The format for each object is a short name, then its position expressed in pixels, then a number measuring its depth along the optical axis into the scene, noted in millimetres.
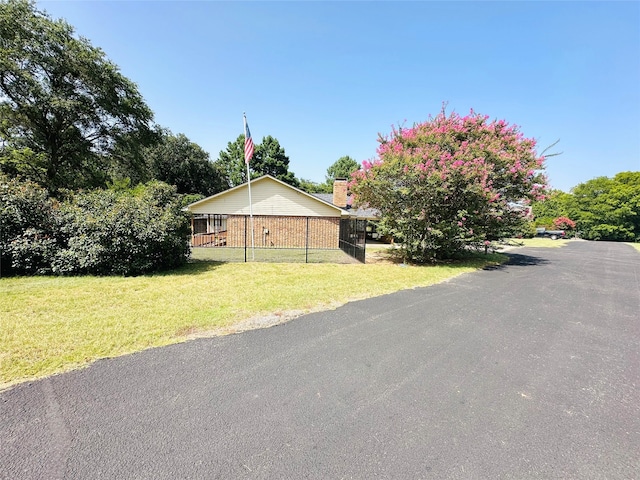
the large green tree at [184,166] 32875
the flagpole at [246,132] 10758
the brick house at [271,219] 17594
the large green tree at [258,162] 39000
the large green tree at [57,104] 13664
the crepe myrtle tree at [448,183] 10445
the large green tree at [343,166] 49656
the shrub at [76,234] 7070
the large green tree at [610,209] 35219
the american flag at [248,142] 10773
